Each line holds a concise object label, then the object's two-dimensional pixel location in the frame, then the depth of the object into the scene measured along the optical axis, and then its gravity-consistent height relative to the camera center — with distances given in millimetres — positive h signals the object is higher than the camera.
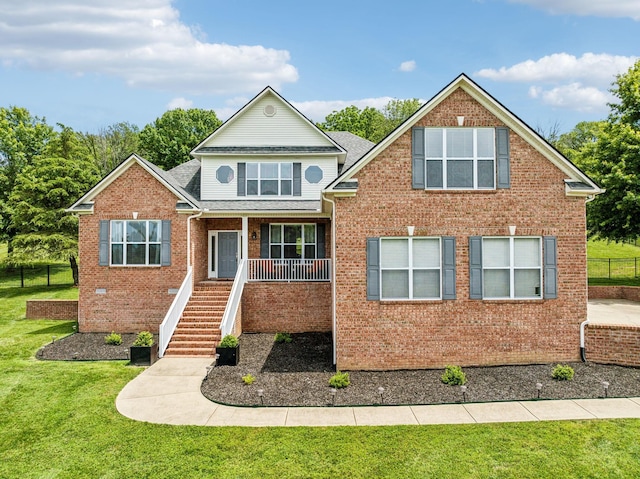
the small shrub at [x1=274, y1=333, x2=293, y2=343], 14461 -3566
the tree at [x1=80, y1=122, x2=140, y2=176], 48531 +11695
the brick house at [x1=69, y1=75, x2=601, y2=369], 11344 -159
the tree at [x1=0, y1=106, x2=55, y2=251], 33281 +8736
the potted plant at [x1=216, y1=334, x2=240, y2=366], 11977 -3410
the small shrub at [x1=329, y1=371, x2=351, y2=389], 10070 -3559
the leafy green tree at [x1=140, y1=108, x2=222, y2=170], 40469 +10718
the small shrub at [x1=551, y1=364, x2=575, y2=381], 10312 -3456
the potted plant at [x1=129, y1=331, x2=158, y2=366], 12125 -3460
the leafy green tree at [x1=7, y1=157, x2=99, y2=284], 24072 +1686
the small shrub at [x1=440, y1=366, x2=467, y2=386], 10219 -3524
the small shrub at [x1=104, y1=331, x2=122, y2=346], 14117 -3483
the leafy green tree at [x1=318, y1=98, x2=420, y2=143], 45812 +13809
